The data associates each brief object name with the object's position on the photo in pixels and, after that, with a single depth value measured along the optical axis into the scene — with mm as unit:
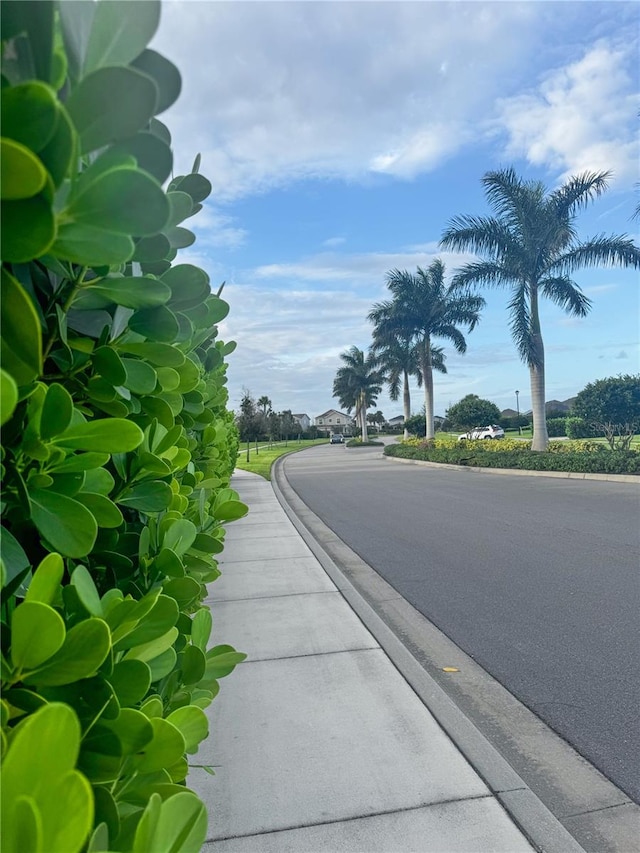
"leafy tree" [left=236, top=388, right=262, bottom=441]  45781
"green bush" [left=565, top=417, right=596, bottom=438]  32906
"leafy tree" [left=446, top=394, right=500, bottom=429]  49062
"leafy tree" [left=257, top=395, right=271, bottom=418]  71050
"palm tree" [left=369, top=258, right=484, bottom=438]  31719
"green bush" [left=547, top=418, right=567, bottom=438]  51562
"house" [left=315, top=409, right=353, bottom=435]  116000
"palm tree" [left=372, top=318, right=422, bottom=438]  34656
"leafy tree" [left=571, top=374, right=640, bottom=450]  29172
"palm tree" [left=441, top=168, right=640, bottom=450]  20281
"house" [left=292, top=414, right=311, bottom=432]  108125
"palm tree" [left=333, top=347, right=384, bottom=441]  58094
